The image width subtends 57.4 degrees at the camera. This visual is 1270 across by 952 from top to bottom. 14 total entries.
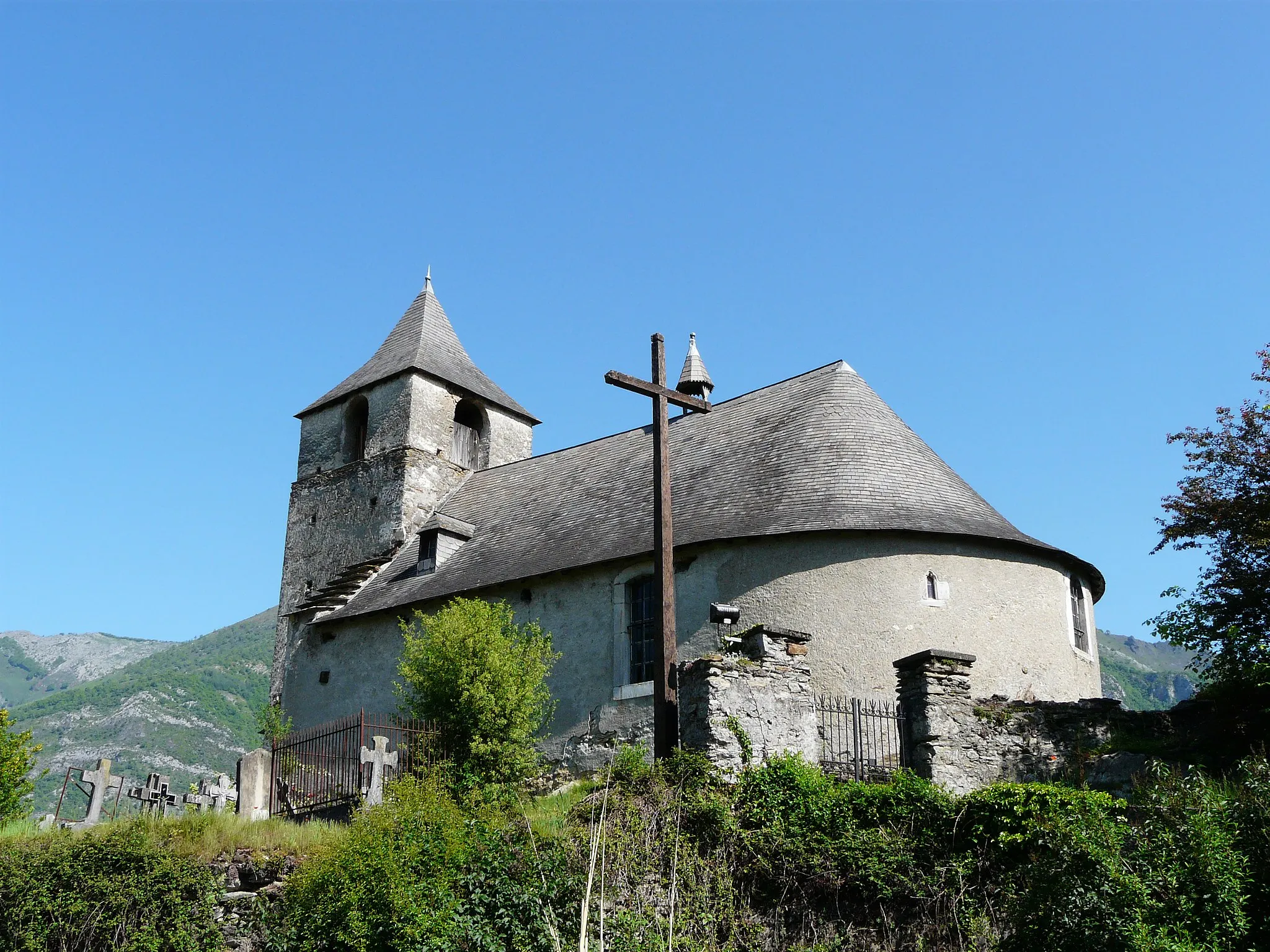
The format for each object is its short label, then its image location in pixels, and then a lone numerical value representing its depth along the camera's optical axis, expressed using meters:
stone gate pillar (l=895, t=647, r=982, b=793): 13.27
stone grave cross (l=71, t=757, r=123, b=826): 16.16
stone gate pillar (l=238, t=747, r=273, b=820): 15.96
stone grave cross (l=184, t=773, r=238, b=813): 17.77
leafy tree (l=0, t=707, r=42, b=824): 20.09
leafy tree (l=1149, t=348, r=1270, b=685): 16.78
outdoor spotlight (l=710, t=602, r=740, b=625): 14.58
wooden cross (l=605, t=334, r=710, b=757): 13.19
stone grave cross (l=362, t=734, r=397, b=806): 14.72
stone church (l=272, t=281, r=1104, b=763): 18.28
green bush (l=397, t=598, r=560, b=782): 18.19
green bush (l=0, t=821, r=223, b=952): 12.20
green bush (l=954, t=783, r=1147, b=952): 8.87
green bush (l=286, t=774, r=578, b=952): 10.84
